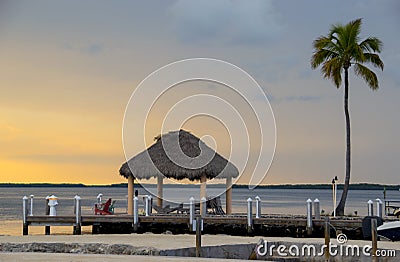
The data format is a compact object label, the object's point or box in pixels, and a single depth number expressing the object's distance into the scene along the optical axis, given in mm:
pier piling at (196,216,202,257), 20214
